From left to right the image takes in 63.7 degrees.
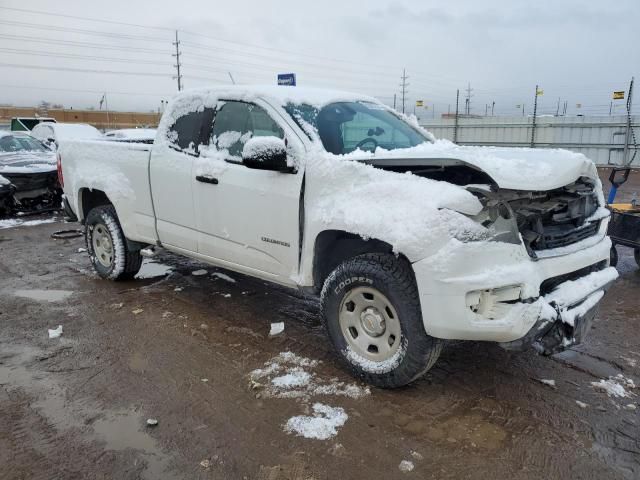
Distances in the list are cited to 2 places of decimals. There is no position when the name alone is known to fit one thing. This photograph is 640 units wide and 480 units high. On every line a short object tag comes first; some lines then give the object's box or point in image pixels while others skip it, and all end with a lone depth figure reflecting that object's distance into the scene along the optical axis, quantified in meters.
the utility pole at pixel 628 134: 14.05
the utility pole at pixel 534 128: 16.58
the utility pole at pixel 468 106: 20.76
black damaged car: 9.62
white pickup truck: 2.91
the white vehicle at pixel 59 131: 18.13
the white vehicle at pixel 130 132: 14.24
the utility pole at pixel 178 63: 45.25
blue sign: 9.02
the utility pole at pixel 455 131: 18.91
